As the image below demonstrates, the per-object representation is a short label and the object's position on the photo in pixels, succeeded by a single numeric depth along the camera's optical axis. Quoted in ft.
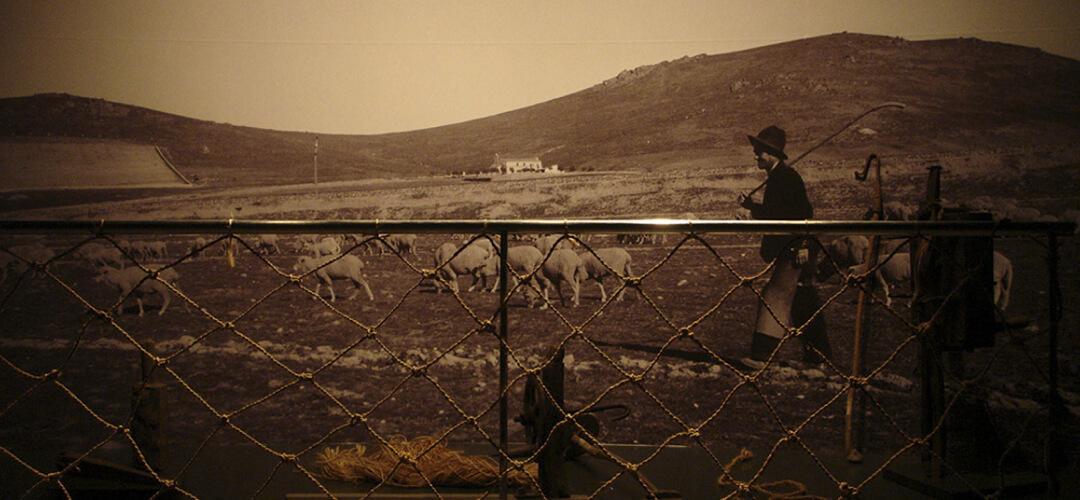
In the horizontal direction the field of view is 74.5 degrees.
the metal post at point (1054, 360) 8.06
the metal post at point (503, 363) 7.45
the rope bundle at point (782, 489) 9.01
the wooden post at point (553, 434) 8.16
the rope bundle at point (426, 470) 9.43
